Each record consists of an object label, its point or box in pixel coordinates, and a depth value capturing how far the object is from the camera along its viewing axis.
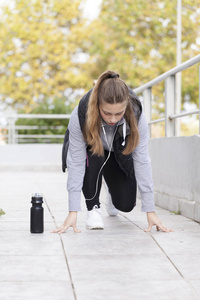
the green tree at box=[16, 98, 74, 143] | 19.11
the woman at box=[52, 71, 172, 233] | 4.38
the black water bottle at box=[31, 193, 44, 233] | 4.73
